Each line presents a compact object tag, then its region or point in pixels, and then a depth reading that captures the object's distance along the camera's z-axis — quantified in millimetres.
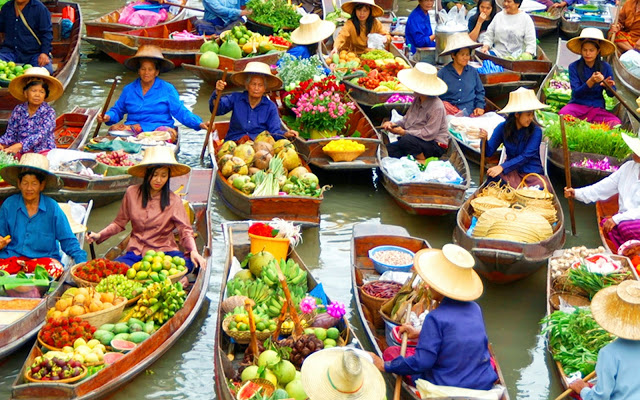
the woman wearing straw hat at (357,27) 11797
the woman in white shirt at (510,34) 12055
